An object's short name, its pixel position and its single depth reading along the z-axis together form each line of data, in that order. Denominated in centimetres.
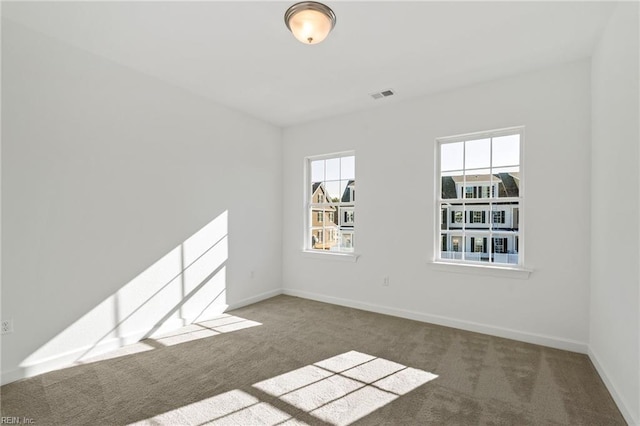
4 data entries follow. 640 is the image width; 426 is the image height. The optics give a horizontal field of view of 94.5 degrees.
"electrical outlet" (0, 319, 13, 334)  233
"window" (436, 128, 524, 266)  333
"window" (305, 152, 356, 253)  457
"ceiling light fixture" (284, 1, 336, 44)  216
